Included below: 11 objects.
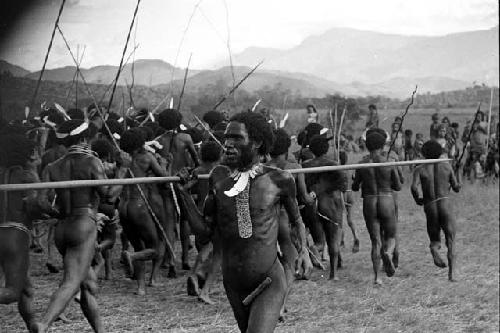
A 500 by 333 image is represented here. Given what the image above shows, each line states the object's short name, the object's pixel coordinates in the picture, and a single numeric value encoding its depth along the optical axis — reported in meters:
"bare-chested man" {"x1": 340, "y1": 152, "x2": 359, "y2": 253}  10.63
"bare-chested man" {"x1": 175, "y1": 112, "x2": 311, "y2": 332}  4.45
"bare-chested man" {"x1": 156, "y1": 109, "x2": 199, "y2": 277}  8.91
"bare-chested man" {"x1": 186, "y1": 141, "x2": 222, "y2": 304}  7.56
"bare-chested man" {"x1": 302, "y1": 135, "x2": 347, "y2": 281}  8.75
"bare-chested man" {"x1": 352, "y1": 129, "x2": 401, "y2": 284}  8.51
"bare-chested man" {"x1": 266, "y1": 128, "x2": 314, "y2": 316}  6.40
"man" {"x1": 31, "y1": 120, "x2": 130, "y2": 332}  5.54
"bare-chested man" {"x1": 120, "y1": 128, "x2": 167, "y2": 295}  7.73
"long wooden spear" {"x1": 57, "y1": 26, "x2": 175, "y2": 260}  7.68
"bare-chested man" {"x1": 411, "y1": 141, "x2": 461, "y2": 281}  8.62
